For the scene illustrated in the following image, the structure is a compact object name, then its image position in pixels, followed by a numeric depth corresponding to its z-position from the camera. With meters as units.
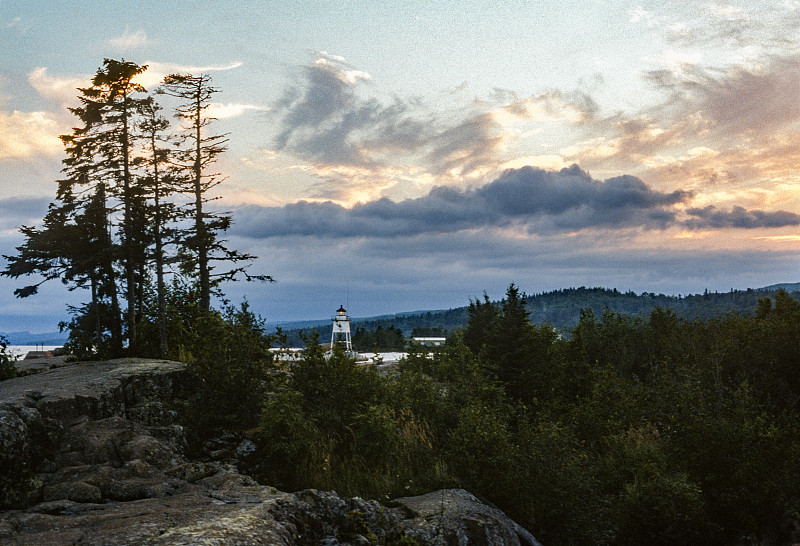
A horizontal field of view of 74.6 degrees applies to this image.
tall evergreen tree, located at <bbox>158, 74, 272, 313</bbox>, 25.35
